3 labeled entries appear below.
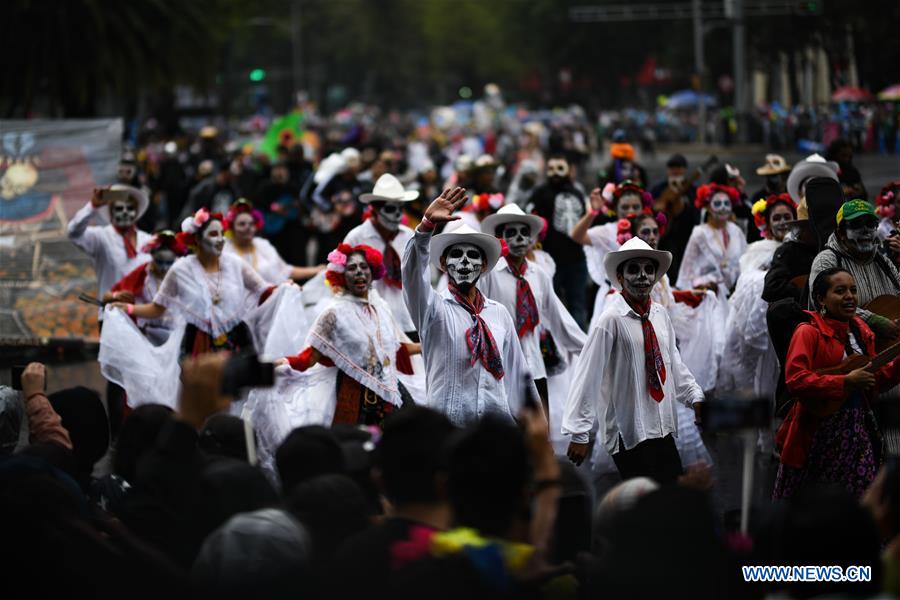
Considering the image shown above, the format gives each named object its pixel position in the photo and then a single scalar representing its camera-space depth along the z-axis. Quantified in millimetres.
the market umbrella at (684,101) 60875
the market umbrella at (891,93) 35844
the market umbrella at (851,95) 39219
